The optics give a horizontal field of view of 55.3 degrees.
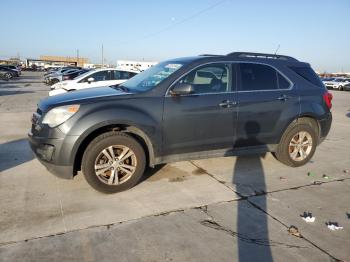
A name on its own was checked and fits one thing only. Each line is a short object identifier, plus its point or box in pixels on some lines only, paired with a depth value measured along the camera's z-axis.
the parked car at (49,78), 29.54
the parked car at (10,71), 39.04
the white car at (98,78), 12.77
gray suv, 4.27
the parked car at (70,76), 21.53
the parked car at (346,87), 37.75
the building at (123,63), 63.46
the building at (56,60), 110.69
